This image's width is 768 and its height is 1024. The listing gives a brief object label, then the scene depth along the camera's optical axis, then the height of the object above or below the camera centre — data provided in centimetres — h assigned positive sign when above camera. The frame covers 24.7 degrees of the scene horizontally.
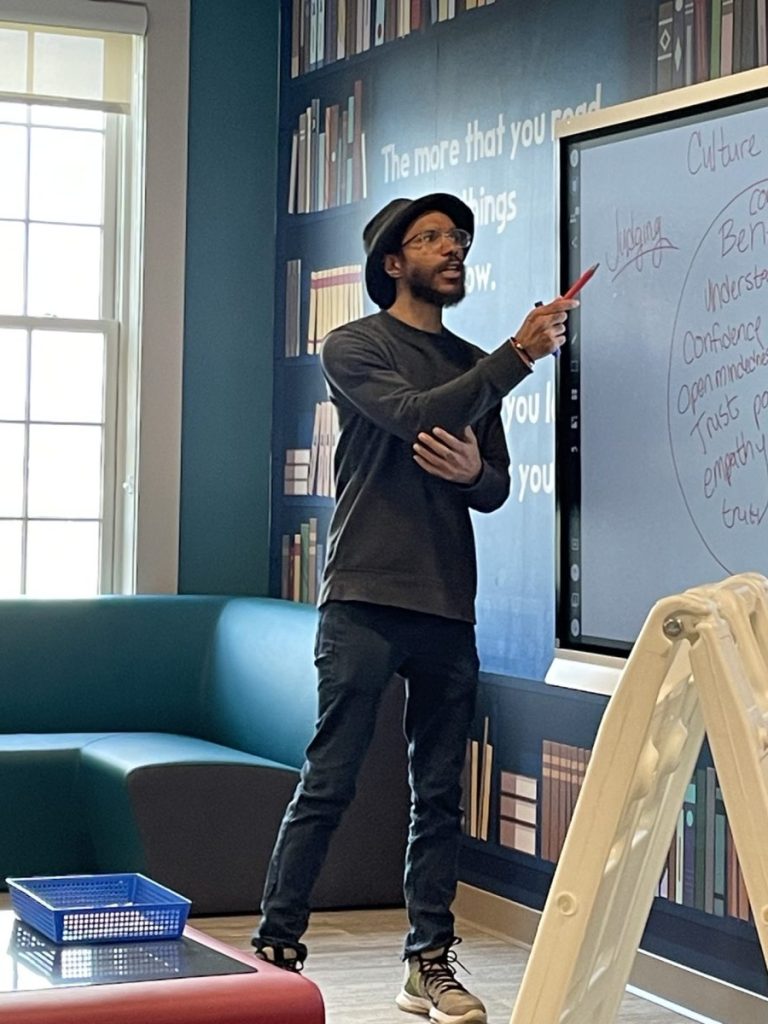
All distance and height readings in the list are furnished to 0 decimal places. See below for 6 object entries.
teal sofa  497 -81
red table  254 -77
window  612 +59
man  397 -22
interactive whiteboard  373 +28
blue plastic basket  291 -74
